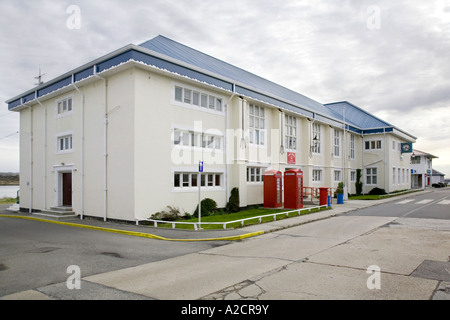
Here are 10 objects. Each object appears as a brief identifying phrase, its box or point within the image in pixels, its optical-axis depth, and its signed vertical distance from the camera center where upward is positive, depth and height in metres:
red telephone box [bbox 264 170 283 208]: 21.86 -1.35
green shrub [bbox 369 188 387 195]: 38.16 -2.69
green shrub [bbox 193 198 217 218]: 18.19 -2.12
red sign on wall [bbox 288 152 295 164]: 26.41 +0.81
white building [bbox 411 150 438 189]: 67.88 +0.42
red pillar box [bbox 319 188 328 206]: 23.89 -1.99
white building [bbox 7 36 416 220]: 15.66 +1.97
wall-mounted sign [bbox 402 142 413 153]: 44.09 +2.61
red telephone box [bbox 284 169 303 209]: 21.56 -1.36
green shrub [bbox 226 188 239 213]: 19.98 -2.00
